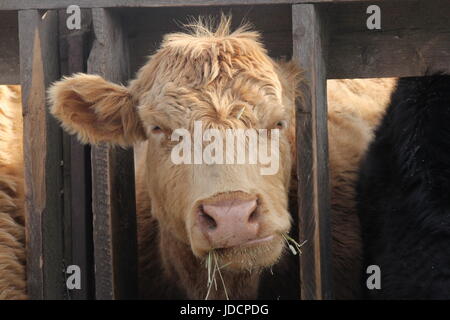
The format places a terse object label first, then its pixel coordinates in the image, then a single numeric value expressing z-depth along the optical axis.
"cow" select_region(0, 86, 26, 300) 4.58
